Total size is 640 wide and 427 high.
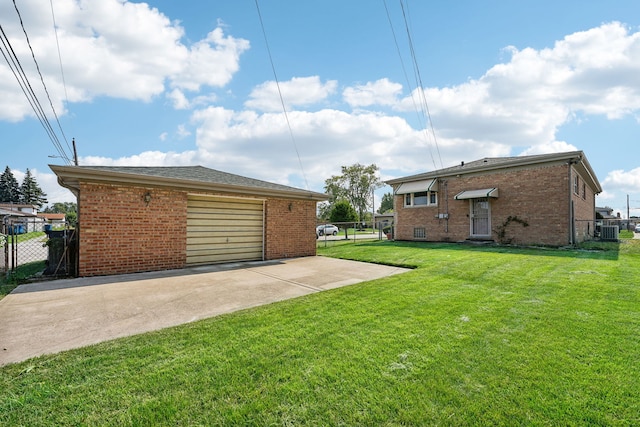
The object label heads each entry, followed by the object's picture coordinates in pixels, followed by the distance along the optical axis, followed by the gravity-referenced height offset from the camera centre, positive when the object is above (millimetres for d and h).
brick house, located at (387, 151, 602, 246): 10922 +839
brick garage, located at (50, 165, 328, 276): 6332 +79
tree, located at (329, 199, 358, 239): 25062 +737
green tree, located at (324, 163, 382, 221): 54219 +6778
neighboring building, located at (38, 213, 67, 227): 53684 +987
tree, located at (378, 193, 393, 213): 82688 +4761
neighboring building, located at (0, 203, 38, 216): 45669 +2235
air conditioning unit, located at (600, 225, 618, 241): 13108 -546
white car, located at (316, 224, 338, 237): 32231 -1039
